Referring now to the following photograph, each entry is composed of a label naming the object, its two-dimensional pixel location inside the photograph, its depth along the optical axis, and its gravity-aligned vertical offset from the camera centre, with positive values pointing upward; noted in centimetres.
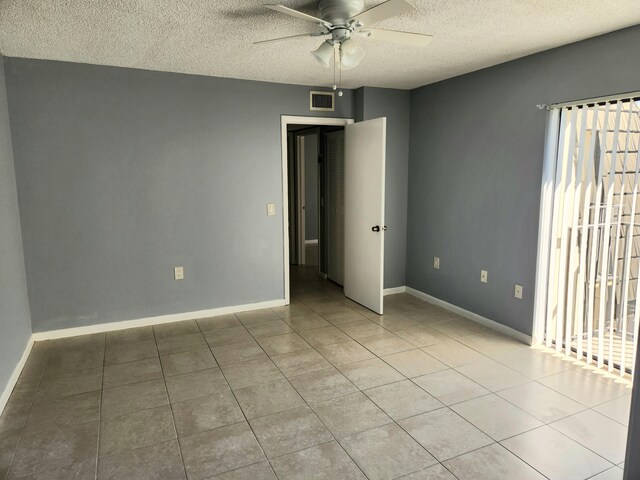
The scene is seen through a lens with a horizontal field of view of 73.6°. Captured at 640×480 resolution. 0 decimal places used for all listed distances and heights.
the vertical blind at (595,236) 286 -39
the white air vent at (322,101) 446 +89
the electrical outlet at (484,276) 393 -84
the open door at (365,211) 405 -26
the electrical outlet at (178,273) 404 -80
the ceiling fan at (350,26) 207 +85
